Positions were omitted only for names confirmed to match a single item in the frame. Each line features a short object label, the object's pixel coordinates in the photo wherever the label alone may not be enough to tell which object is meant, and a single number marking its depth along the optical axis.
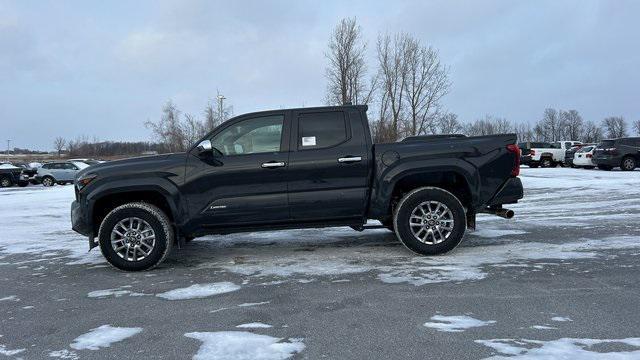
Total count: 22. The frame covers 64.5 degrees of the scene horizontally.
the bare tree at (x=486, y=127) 93.14
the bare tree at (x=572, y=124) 120.47
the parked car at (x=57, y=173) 33.69
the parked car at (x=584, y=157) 26.95
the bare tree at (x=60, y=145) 128.75
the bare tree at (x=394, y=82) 34.50
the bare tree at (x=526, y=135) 115.82
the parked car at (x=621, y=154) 23.69
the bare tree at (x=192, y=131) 35.39
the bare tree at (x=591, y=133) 120.19
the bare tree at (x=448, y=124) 38.65
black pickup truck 6.06
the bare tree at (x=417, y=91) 35.09
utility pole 32.22
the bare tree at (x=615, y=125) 127.80
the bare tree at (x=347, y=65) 30.06
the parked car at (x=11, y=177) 31.48
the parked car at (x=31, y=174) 34.18
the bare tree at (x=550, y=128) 120.06
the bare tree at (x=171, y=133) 34.72
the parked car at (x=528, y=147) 32.38
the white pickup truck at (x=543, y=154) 32.88
